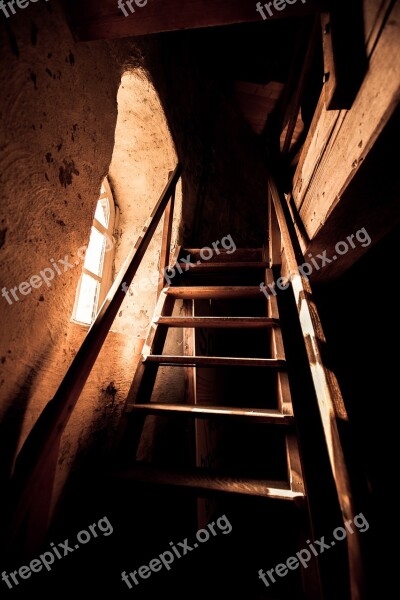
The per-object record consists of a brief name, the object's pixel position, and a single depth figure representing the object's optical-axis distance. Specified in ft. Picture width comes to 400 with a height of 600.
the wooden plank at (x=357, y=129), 3.61
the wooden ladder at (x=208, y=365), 4.75
